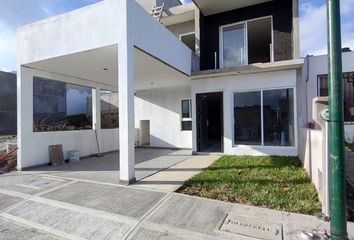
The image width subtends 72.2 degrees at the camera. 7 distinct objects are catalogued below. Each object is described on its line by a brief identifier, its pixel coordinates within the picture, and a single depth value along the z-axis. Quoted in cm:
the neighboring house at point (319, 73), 1064
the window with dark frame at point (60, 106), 898
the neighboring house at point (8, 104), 1914
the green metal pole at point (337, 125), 286
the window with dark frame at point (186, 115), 1278
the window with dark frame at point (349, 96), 1145
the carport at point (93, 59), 595
